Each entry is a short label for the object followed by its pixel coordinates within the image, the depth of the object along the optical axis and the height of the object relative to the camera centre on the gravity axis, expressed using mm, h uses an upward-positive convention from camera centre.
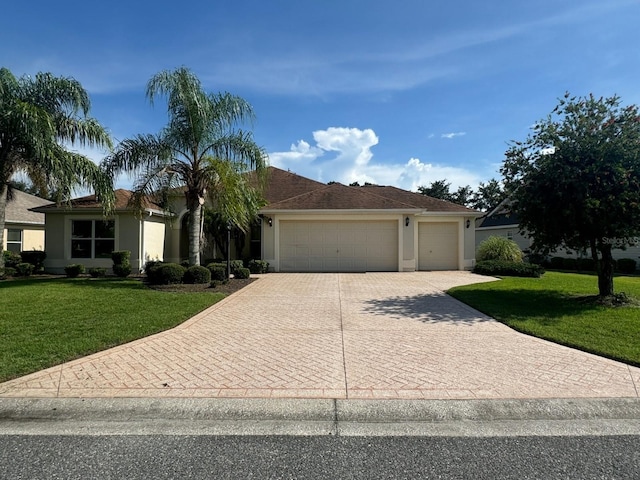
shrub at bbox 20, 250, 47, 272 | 16469 -428
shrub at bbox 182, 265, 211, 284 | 12742 -913
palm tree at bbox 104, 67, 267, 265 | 12484 +3268
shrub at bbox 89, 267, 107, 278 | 15258 -972
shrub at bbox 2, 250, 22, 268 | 16347 -484
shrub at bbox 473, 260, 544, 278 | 15852 -889
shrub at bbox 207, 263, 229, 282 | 13641 -899
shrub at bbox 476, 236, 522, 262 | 18531 -118
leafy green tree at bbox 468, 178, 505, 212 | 46250 +6484
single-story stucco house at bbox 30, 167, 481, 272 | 16906 +697
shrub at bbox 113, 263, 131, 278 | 14918 -864
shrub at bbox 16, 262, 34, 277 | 15242 -853
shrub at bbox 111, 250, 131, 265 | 15391 -359
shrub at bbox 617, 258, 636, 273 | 20078 -881
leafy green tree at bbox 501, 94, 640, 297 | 8391 +1554
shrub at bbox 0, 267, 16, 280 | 14181 -945
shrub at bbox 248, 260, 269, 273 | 16938 -798
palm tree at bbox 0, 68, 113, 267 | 12398 +3922
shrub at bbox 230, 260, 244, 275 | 15388 -700
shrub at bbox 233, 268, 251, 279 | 14586 -961
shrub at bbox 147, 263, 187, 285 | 12539 -867
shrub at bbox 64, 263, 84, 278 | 15176 -886
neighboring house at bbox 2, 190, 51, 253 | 20312 +1120
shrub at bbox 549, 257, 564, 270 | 23706 -913
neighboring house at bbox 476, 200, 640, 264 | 21505 +1254
